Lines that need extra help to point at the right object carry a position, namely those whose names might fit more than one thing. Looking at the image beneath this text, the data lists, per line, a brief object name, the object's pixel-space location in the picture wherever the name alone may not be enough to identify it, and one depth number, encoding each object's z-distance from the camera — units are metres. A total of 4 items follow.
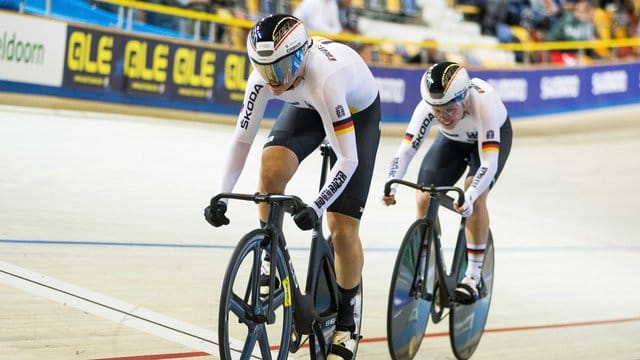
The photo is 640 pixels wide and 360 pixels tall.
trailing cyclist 8.55
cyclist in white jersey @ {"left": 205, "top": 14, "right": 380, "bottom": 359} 6.51
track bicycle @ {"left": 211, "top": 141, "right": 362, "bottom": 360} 6.11
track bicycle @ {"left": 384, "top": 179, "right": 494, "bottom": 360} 8.34
